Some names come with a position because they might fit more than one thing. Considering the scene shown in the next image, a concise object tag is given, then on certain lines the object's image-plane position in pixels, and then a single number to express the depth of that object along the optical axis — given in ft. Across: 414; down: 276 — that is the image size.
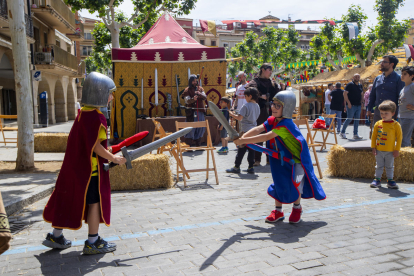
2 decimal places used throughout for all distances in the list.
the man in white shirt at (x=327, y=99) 53.15
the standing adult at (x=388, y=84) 23.68
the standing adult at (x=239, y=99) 33.39
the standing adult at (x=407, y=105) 22.13
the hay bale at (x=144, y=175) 19.67
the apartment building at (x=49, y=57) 66.74
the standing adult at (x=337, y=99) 42.11
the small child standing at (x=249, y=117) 23.04
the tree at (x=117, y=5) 46.24
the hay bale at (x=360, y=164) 20.39
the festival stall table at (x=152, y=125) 35.42
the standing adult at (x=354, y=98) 38.93
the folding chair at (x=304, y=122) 21.79
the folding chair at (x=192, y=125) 20.59
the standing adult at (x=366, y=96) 53.17
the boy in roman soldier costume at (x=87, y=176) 10.84
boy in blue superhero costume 13.42
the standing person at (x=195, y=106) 34.14
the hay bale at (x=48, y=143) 34.24
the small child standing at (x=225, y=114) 32.58
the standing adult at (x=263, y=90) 25.59
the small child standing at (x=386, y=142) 18.97
